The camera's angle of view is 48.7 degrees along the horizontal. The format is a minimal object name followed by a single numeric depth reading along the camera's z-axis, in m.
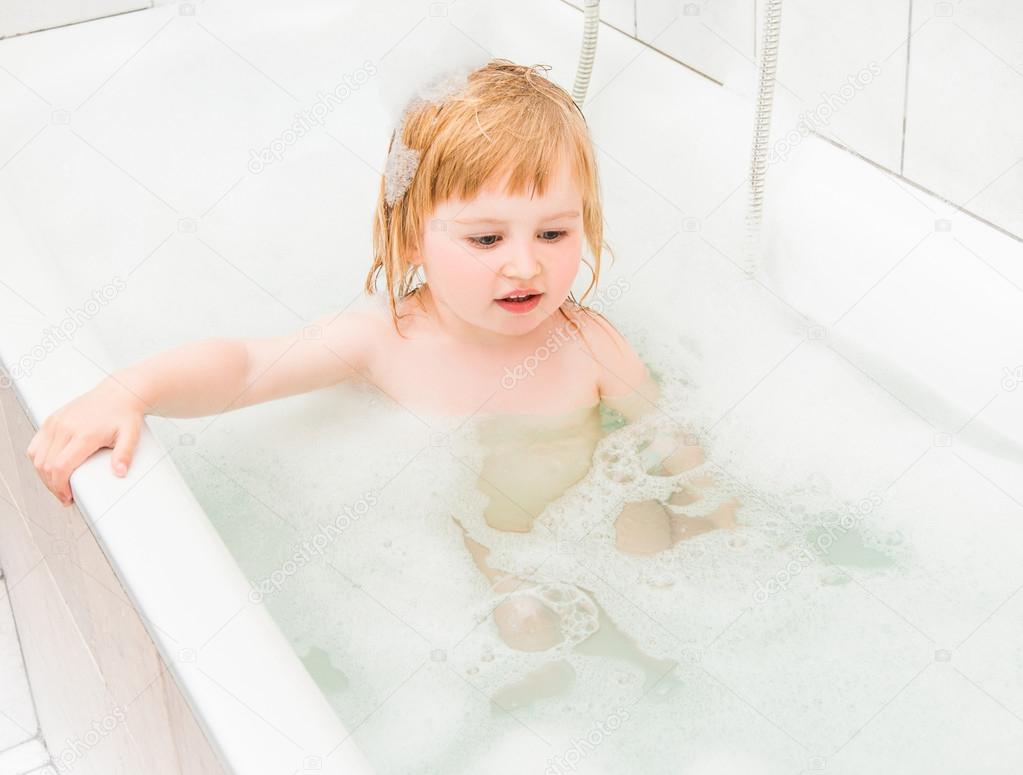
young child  0.96
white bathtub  0.71
